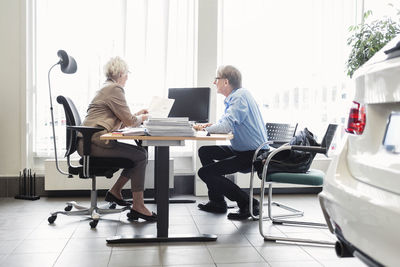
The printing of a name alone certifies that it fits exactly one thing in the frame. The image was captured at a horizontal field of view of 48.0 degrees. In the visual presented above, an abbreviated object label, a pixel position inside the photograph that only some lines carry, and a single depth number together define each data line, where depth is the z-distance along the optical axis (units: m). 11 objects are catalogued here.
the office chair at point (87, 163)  3.34
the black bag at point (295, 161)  3.16
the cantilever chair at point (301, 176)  2.90
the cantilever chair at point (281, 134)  3.83
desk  2.83
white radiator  4.53
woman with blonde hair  3.43
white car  1.24
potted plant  4.48
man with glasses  3.54
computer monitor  4.16
